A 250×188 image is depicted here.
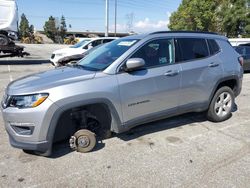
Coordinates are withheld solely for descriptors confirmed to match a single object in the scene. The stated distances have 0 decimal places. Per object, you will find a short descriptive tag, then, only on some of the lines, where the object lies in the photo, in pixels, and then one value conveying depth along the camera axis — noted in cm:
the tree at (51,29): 5777
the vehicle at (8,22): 1036
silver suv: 237
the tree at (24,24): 6116
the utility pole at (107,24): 1961
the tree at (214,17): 2359
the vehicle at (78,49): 869
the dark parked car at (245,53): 857
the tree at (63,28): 5967
